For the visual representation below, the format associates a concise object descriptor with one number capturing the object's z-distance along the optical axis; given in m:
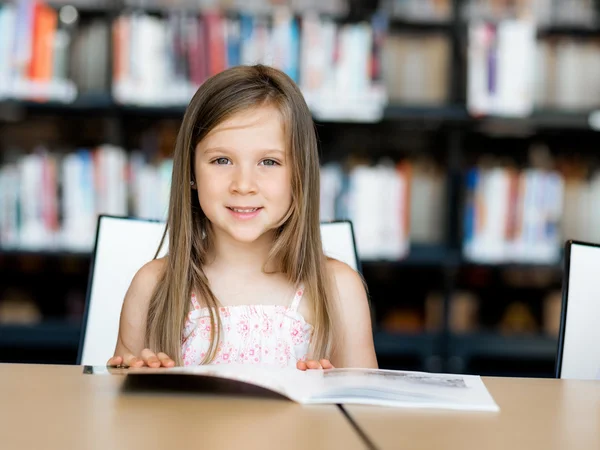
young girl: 1.38
